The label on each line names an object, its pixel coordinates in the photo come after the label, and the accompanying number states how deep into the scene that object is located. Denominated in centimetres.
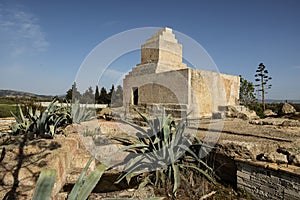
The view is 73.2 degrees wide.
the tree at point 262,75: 1480
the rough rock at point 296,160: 213
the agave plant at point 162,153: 235
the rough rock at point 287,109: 884
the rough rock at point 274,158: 219
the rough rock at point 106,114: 898
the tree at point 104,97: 2097
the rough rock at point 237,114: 752
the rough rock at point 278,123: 504
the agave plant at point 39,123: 366
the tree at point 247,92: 1460
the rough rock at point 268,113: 989
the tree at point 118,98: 1193
